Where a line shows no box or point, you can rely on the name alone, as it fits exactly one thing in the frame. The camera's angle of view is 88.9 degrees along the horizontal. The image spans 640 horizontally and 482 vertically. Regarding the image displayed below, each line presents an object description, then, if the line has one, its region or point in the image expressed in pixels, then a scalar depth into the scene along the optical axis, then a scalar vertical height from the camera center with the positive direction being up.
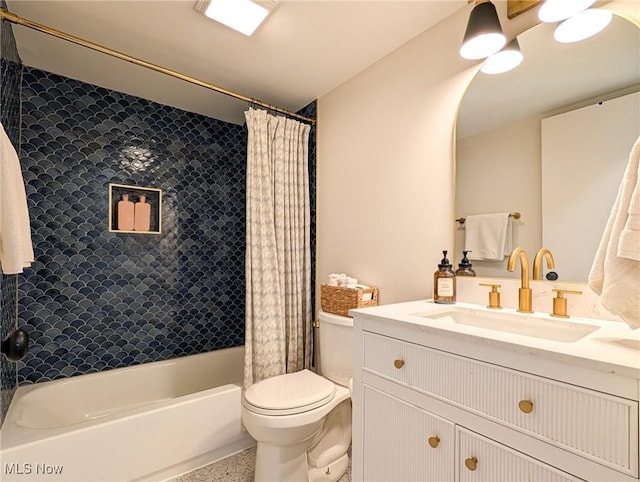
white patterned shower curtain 2.06 -0.02
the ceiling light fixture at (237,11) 1.48 +1.10
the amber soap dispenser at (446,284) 1.42 -0.17
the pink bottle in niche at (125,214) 2.28 +0.22
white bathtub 1.42 -0.95
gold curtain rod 1.43 +0.97
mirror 1.12 +0.42
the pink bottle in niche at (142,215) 2.35 +0.22
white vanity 0.68 -0.39
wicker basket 1.83 -0.30
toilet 1.48 -0.79
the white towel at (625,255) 0.76 -0.02
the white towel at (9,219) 1.13 +0.09
